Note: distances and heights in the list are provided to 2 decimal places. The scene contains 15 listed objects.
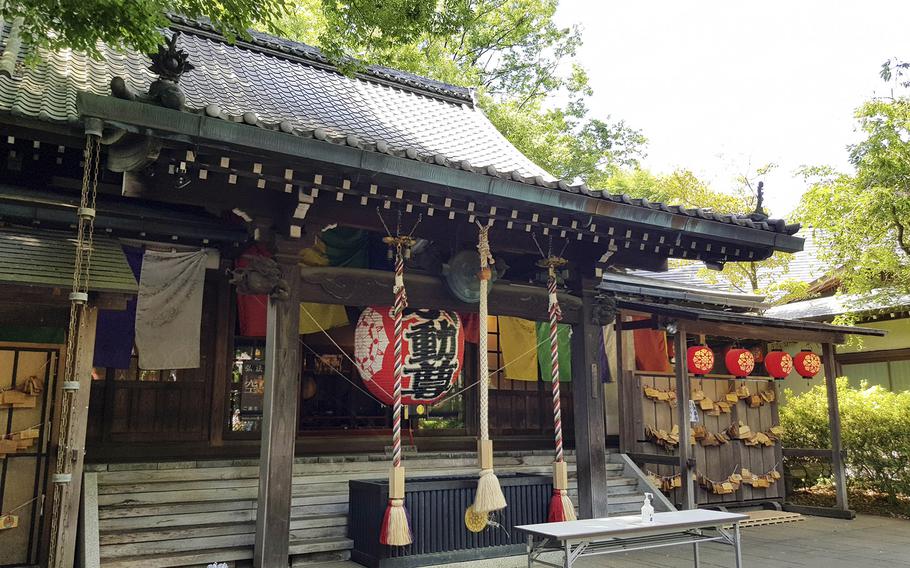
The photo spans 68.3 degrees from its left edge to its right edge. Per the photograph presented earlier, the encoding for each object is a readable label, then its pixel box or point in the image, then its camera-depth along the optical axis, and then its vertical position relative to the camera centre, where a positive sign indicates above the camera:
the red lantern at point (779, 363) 11.77 +0.60
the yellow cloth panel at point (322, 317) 8.60 +1.03
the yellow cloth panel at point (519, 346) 10.76 +0.81
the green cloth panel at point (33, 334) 6.89 +0.65
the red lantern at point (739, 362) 11.13 +0.58
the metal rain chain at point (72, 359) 4.76 +0.29
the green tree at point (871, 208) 12.71 +3.72
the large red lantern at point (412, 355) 6.81 +0.44
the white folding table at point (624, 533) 5.31 -1.11
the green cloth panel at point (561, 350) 10.72 +0.76
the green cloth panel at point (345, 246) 7.58 +1.70
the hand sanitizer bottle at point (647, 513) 5.91 -1.01
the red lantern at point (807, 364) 11.77 +0.58
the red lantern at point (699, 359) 10.62 +0.60
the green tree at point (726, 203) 17.98 +5.79
